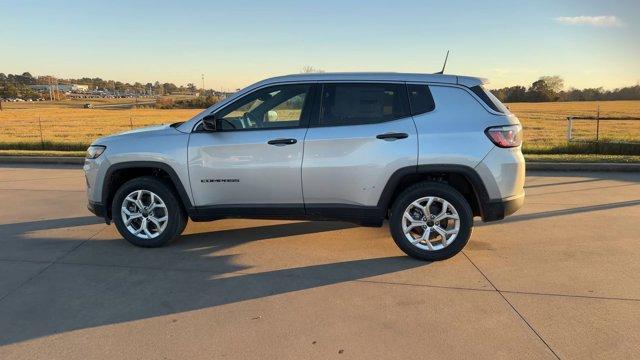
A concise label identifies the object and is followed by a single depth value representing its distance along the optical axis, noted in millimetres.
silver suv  4625
